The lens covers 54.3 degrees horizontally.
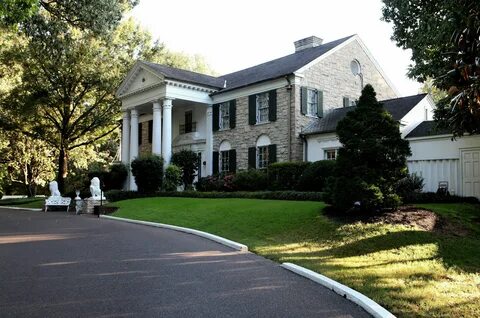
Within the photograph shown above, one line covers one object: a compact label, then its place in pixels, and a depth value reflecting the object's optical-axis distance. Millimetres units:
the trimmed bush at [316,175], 19938
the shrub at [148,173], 27256
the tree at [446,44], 9219
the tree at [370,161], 11656
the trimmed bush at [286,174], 22156
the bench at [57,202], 24675
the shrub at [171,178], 27281
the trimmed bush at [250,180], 23953
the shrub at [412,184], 16920
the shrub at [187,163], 28734
